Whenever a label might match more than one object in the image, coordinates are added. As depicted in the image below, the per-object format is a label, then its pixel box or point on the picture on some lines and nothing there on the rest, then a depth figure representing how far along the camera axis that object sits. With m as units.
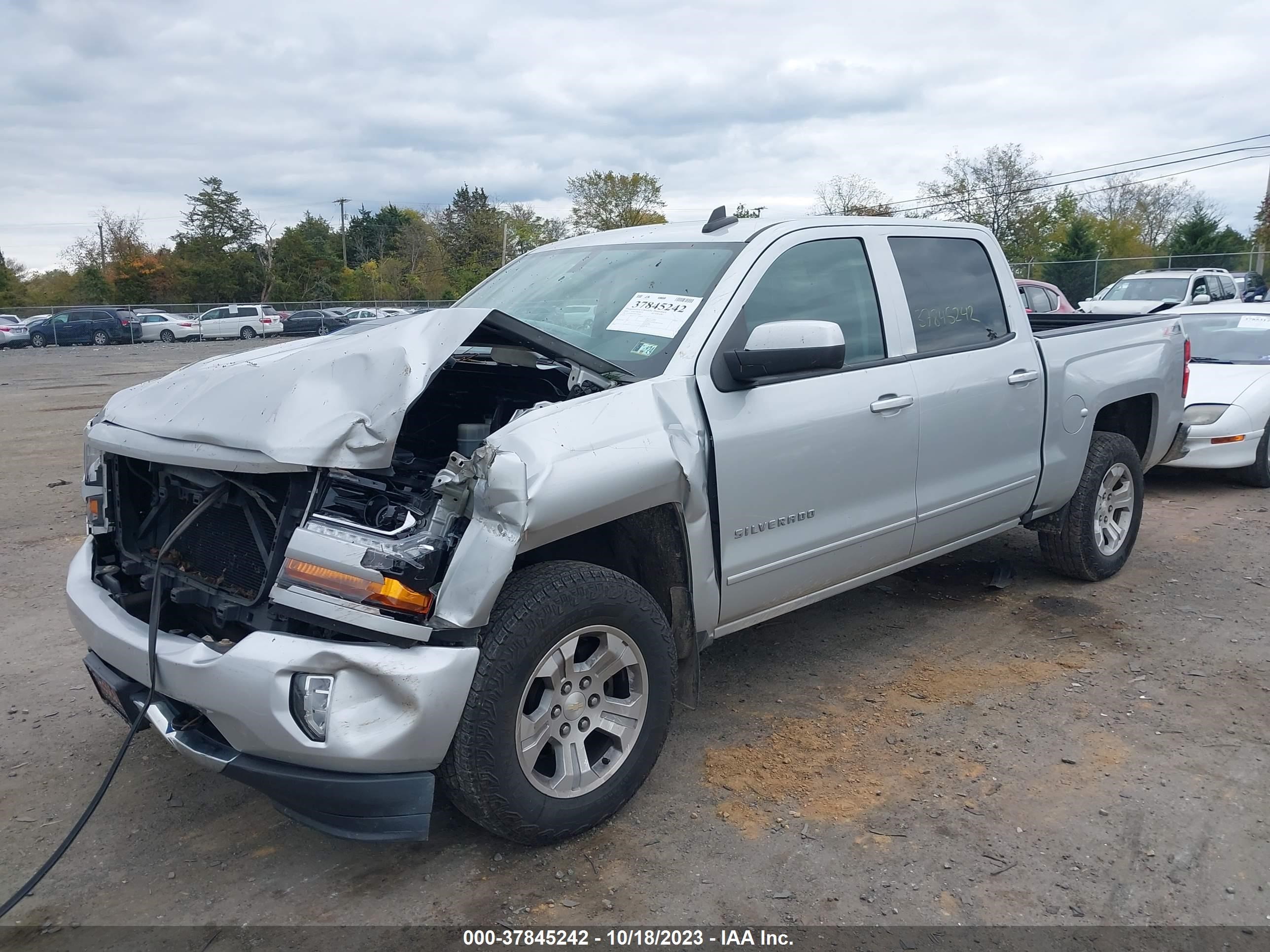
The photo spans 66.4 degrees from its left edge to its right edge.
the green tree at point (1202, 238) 37.53
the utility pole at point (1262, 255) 30.49
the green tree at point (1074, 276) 31.64
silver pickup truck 2.65
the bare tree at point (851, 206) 41.28
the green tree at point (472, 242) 57.22
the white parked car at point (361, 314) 38.35
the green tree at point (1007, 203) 44.41
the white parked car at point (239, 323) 40.88
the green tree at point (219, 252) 54.84
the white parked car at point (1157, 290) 17.83
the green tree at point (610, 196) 57.28
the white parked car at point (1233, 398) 7.80
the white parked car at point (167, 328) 39.19
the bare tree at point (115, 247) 59.00
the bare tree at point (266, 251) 58.22
